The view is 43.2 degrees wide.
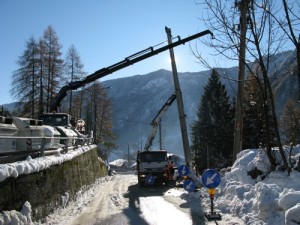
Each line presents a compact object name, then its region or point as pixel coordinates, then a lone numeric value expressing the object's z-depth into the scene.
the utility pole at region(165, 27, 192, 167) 23.69
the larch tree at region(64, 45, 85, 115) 46.81
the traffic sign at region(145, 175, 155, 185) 22.72
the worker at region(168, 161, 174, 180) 24.18
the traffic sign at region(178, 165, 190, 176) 17.25
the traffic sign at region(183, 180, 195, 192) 15.51
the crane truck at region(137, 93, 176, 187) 23.73
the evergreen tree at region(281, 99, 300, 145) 13.30
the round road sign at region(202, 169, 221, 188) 11.27
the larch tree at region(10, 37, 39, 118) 39.19
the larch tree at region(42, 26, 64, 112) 40.06
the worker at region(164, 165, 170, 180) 23.59
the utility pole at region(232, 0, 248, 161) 12.89
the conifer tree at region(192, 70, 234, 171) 42.31
